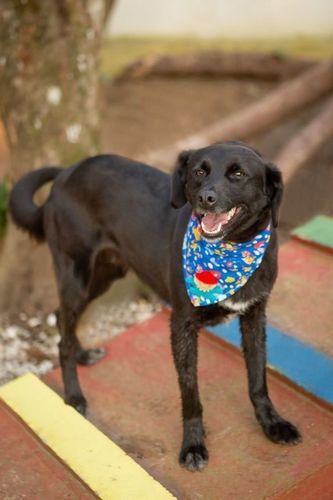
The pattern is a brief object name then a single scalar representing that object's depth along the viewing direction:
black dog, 3.05
